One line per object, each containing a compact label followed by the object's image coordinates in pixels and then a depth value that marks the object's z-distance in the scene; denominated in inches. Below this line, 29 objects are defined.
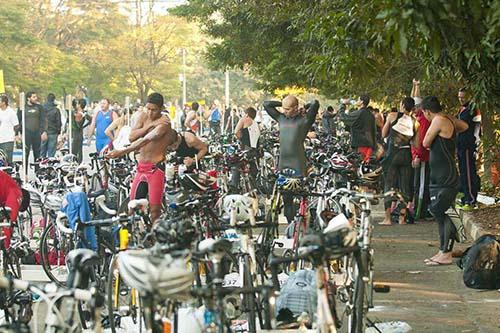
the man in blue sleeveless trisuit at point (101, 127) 1111.6
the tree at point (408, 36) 283.1
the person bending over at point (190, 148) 629.6
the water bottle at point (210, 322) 241.3
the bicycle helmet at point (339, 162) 532.0
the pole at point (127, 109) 1029.0
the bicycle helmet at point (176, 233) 257.6
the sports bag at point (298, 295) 337.7
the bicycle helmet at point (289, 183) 506.6
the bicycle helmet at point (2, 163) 648.7
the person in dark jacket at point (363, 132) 777.6
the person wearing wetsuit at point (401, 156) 724.0
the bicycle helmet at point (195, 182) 505.4
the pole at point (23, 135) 843.8
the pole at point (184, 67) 2925.7
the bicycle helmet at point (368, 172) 500.1
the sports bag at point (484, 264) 484.4
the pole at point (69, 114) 992.9
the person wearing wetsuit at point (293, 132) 568.1
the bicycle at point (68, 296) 231.0
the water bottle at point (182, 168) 606.1
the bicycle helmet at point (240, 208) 392.8
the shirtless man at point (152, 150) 514.6
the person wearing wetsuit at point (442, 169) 552.4
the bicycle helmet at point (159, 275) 221.6
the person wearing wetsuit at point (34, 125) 1072.8
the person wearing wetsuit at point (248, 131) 959.0
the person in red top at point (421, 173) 706.2
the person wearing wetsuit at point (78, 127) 1164.5
